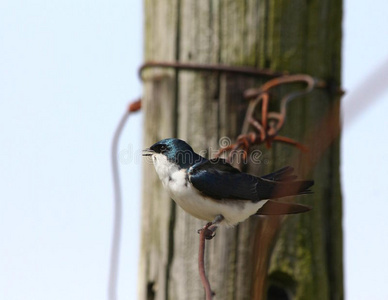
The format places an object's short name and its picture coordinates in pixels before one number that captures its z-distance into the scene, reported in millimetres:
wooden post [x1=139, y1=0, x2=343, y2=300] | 7551
